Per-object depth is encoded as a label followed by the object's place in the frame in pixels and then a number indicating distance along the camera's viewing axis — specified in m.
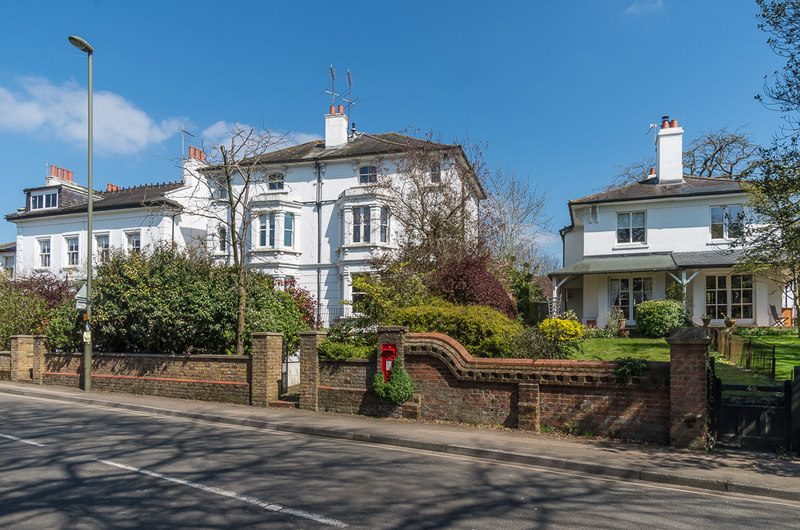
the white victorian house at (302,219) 30.92
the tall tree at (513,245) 27.85
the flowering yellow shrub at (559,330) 11.60
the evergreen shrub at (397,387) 11.45
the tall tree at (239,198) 14.97
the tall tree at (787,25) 9.69
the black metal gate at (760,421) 8.60
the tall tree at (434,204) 18.42
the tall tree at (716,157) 35.91
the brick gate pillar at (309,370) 12.84
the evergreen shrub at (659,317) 21.58
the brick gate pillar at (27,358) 19.17
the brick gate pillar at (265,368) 13.49
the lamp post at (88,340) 16.56
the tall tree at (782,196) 10.02
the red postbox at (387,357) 11.66
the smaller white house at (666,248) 24.67
